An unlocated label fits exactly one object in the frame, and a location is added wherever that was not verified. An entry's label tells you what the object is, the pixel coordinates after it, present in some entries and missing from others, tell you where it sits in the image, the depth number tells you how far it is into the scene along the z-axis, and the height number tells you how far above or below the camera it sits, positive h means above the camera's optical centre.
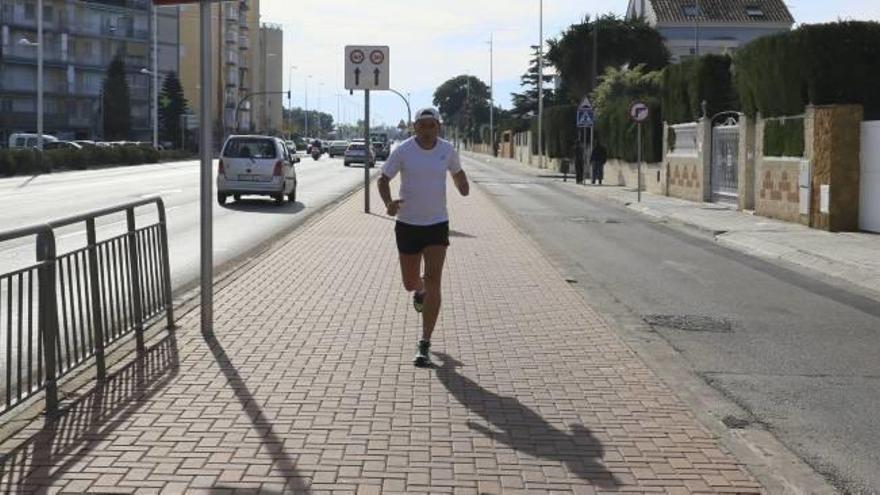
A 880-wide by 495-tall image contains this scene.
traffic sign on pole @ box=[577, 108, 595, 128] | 37.84 +2.24
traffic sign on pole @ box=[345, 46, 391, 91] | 22.23 +2.36
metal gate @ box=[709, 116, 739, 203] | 25.94 +0.45
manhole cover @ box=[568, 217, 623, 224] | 22.75 -0.95
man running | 7.42 -0.20
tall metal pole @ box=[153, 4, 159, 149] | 79.12 +4.87
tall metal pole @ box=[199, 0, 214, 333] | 7.96 +0.12
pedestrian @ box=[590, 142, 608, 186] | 40.62 +0.71
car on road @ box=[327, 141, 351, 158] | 88.00 +2.38
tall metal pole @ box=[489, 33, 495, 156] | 106.53 +6.14
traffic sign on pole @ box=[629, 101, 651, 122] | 28.97 +1.89
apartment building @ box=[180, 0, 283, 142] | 119.69 +14.91
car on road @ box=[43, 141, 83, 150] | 55.86 +1.60
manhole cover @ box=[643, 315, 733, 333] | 9.40 -1.37
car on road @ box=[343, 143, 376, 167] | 63.59 +1.36
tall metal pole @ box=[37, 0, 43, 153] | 55.21 +6.20
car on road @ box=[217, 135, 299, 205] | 25.36 +0.15
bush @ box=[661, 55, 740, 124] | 27.84 +2.58
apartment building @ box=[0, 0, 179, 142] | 89.69 +10.64
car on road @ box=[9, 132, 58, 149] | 59.47 +1.94
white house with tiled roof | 88.31 +13.57
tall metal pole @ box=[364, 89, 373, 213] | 22.43 +0.82
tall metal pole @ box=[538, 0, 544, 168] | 61.27 +4.05
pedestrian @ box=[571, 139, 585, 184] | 41.53 +0.63
